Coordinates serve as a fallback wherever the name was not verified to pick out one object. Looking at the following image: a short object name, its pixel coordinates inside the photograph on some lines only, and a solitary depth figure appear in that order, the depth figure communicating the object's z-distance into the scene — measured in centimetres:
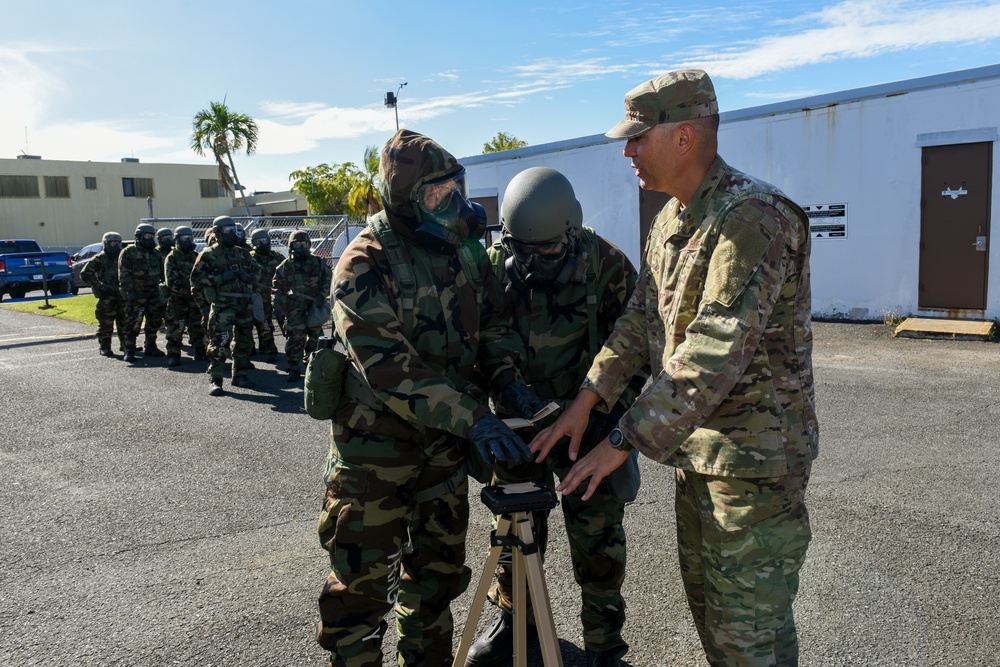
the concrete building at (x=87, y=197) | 4406
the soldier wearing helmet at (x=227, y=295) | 941
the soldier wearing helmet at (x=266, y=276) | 1157
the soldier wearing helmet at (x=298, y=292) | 995
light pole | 3188
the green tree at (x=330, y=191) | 4722
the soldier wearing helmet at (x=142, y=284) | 1227
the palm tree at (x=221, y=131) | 4506
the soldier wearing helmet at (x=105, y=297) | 1262
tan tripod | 226
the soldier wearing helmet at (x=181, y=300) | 1162
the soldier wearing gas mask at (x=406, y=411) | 264
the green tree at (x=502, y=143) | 4759
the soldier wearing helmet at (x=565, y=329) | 315
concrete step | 1043
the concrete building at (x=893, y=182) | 1132
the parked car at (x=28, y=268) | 2495
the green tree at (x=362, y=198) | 3709
